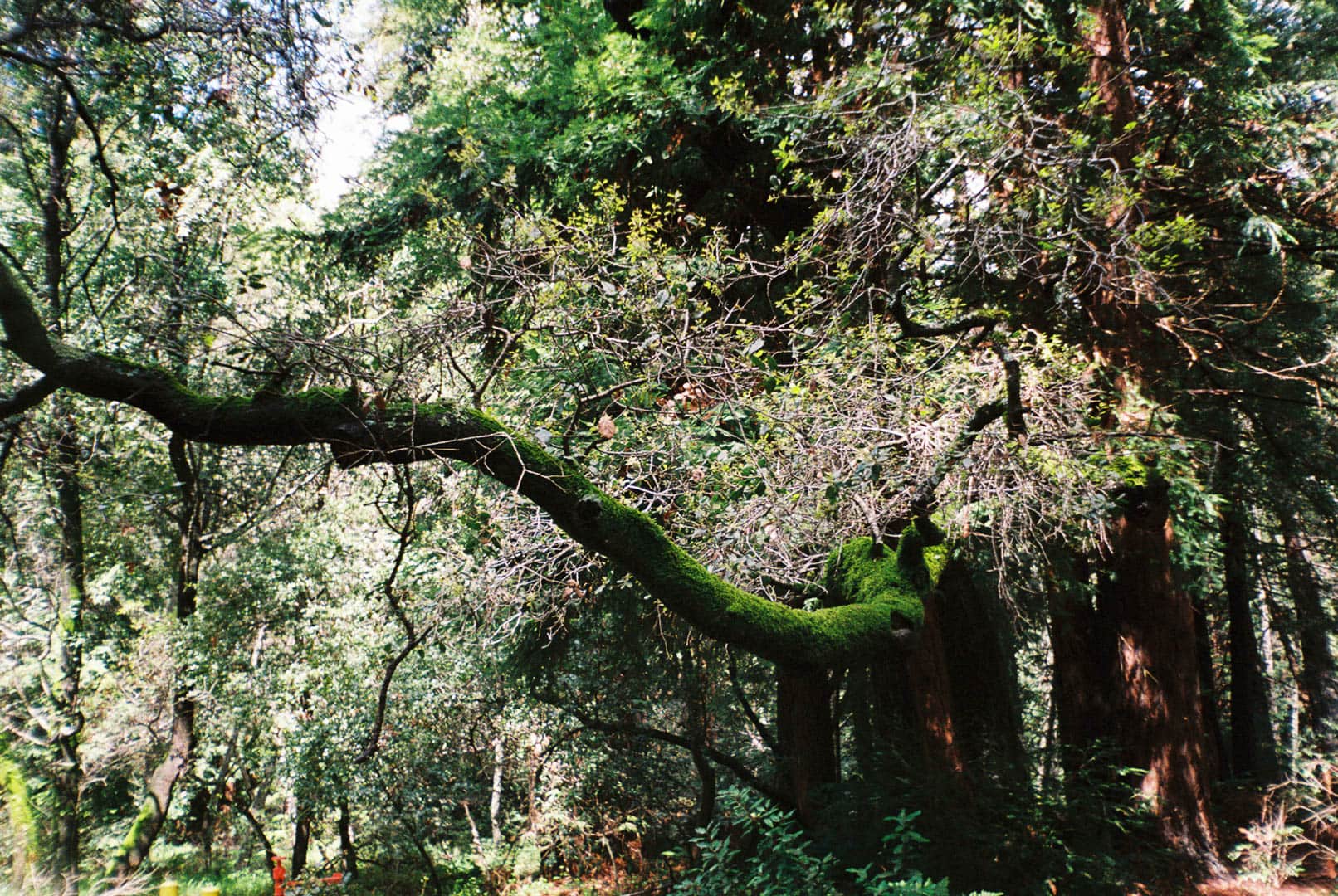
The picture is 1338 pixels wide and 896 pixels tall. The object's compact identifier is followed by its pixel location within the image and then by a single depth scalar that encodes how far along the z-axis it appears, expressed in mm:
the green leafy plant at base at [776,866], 4914
